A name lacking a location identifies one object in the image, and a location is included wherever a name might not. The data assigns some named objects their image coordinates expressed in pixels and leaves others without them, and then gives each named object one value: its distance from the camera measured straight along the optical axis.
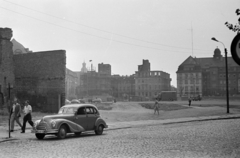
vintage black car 15.00
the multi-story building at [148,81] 133.50
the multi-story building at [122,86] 145.25
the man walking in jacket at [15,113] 18.38
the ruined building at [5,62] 29.49
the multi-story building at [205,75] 114.50
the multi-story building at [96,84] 141.00
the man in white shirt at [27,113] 18.35
